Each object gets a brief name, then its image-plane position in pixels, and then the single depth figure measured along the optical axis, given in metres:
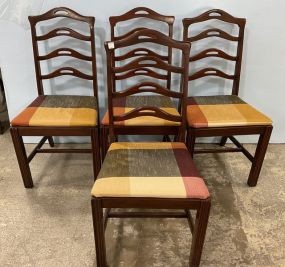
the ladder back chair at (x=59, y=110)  1.63
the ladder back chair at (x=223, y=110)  1.65
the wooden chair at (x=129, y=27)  1.64
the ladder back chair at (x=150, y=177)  1.15
